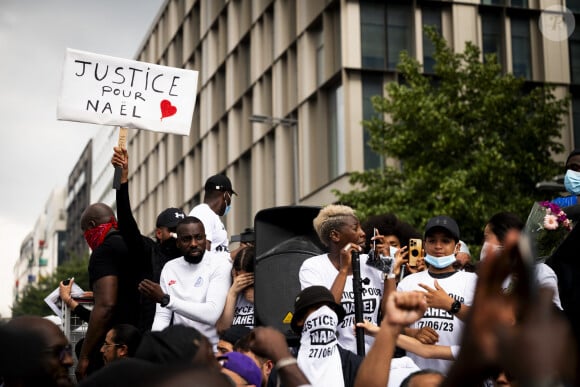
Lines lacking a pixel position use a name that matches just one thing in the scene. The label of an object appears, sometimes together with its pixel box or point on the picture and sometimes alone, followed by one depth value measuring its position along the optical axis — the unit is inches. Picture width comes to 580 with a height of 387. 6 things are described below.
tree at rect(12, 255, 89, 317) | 2187.5
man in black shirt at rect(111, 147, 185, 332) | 284.6
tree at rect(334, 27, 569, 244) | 829.8
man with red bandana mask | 280.1
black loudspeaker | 292.8
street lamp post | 1144.7
